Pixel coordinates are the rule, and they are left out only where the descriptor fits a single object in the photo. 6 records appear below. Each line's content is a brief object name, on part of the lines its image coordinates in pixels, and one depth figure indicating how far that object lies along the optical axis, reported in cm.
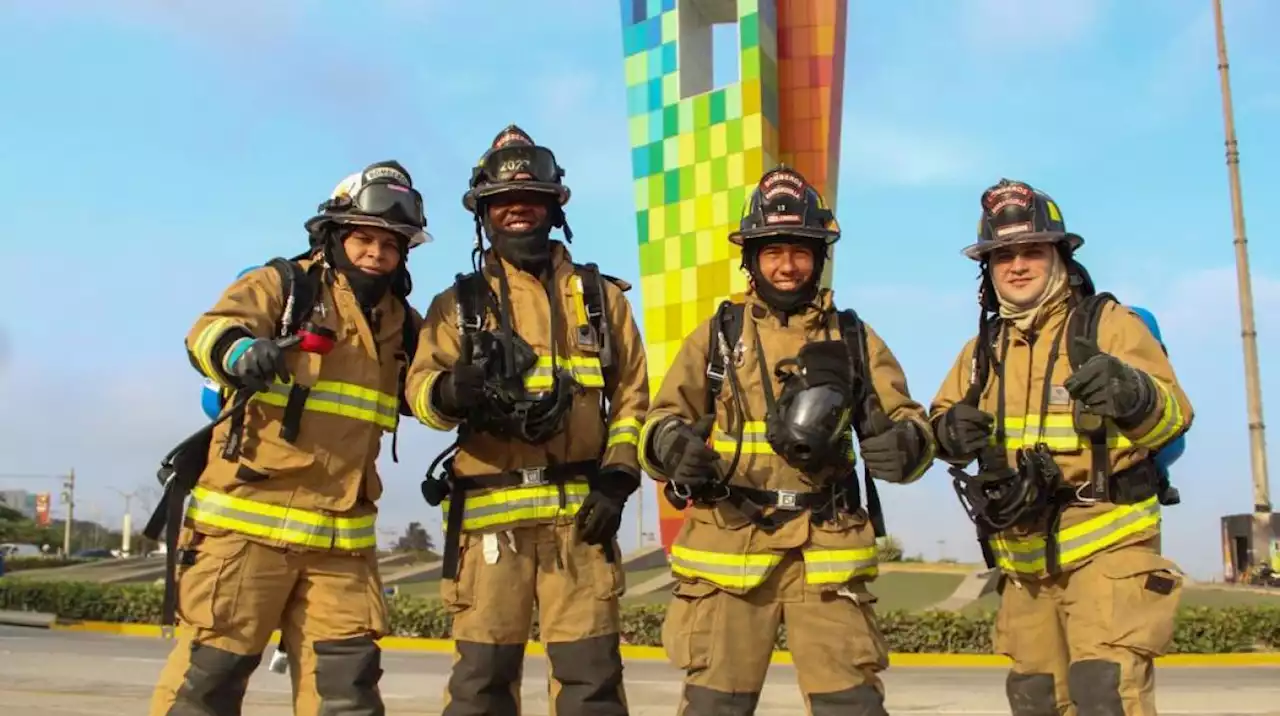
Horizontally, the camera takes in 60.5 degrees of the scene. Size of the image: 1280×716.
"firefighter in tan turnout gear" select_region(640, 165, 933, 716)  352
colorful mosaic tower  1574
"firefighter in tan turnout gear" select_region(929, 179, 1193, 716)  347
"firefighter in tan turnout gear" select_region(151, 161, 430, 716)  358
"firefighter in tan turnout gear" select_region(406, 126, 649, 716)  364
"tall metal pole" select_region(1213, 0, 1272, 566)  1653
